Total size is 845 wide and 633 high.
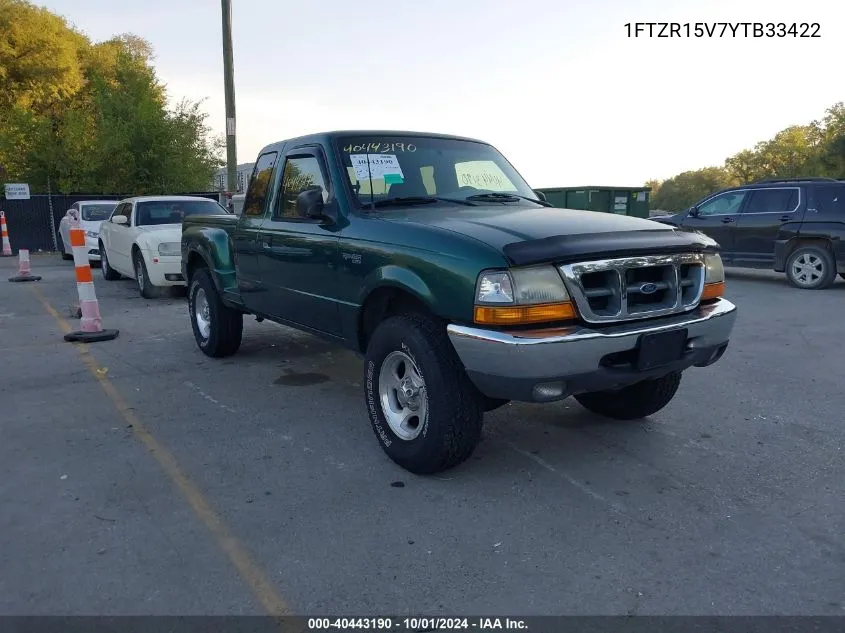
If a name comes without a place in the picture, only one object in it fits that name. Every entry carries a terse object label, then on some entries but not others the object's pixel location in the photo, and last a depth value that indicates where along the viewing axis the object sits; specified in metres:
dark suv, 10.91
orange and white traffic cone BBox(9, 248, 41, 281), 12.91
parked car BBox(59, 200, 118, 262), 14.14
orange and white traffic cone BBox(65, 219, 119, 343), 7.20
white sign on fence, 20.19
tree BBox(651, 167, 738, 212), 88.69
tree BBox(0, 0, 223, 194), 22.17
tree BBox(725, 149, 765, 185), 70.25
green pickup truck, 3.22
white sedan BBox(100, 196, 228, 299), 9.96
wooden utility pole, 14.92
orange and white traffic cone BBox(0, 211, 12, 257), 19.39
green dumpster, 20.11
